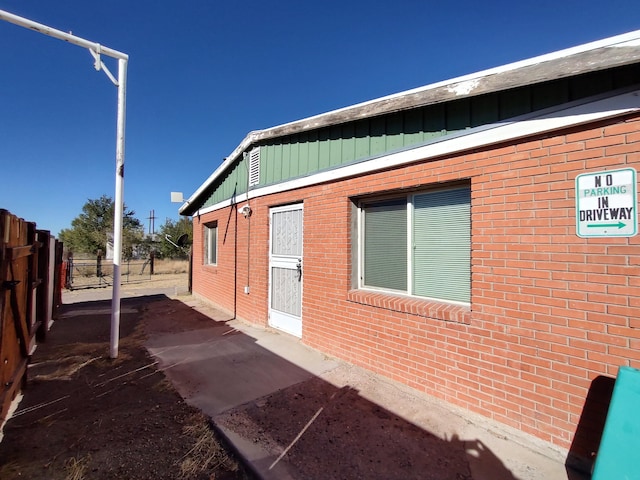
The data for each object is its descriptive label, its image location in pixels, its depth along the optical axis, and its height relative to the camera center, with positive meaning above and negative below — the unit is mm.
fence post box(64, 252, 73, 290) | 15000 -1508
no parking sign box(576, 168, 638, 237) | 2236 +341
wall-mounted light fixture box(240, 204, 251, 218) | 7125 +863
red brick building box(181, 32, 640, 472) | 2309 +129
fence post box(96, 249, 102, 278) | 17608 -1091
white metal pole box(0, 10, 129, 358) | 5062 +1337
